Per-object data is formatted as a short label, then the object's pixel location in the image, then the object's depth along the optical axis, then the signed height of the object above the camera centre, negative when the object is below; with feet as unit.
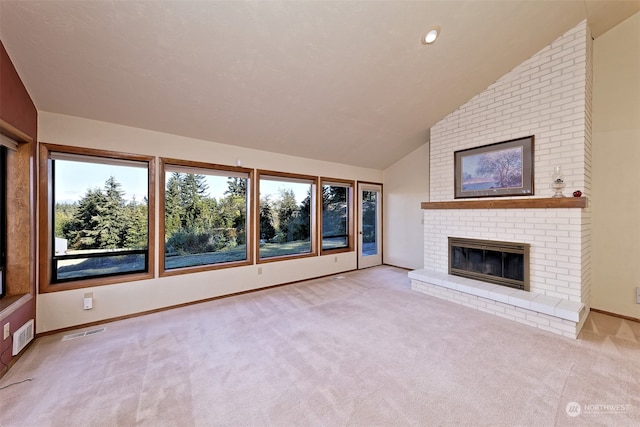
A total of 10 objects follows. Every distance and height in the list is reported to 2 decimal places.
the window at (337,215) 17.56 -0.18
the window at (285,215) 14.52 -0.14
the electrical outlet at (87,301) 9.38 -3.32
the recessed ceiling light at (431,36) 8.25 +6.03
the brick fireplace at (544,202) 9.33 +0.46
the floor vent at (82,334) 8.52 -4.28
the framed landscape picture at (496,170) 10.75 +2.02
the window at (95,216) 9.23 -0.09
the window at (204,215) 11.53 -0.10
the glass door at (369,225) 18.98 -0.98
